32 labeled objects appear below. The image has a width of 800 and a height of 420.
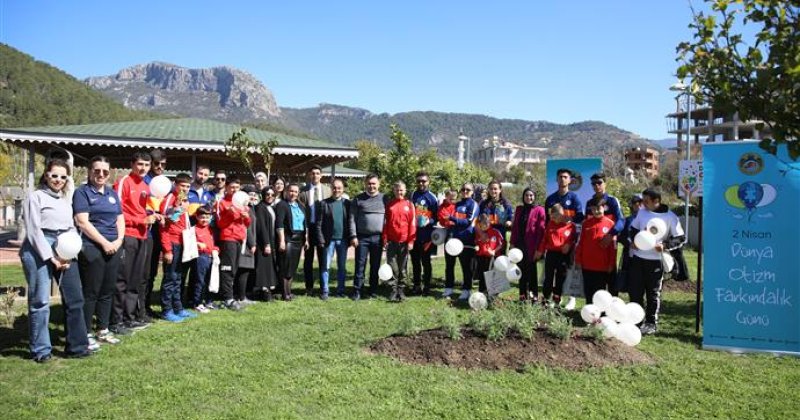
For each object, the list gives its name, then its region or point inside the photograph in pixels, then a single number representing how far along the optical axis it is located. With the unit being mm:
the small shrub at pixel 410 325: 5840
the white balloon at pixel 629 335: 5766
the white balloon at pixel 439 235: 9188
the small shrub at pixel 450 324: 5516
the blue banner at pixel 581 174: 9695
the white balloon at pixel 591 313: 5992
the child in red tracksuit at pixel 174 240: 6859
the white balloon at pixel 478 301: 6711
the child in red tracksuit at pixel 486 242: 8734
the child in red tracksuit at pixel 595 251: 7160
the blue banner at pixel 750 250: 5996
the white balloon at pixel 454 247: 8562
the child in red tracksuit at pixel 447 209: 9289
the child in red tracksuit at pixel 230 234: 7816
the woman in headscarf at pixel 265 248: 8414
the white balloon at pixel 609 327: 5783
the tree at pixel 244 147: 11641
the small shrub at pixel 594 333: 5641
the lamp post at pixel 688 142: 16886
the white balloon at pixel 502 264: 7429
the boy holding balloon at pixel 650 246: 6680
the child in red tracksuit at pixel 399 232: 8898
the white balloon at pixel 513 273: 7492
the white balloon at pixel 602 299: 5945
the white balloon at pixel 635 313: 5914
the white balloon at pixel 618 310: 5898
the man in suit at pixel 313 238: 9164
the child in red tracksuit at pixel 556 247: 7688
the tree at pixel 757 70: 2533
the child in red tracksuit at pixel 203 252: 7398
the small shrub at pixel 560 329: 5504
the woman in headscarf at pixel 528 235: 8125
